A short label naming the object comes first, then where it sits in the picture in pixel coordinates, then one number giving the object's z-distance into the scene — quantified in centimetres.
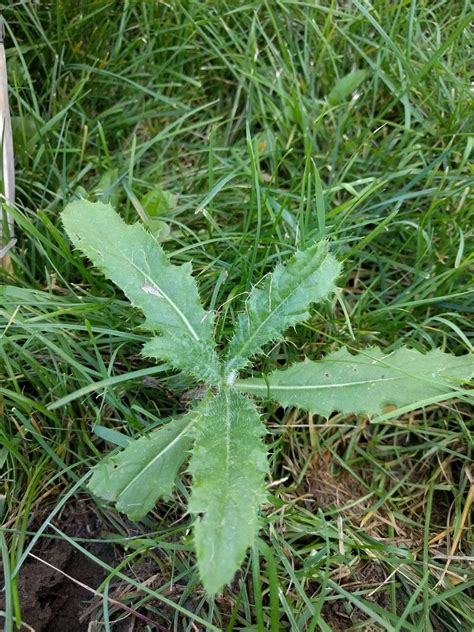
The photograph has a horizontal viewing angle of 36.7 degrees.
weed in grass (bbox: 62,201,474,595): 35
